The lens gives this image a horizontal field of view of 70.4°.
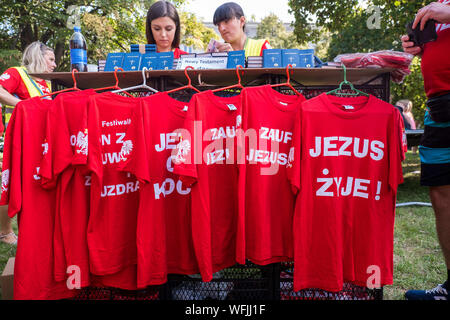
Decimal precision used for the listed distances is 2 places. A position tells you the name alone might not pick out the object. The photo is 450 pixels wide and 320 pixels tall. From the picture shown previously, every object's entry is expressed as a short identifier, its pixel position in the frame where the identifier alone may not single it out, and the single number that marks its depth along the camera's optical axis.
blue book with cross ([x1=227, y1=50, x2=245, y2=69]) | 2.26
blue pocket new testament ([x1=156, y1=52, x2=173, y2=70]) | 2.34
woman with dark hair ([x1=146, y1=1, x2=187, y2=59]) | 2.81
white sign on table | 2.27
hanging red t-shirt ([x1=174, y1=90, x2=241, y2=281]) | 1.94
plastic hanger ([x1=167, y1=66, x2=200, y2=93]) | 2.15
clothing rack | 2.22
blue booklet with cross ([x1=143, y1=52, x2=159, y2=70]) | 2.35
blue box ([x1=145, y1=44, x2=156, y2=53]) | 2.48
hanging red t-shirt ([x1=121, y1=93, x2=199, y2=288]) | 1.97
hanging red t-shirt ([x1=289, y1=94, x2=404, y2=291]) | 1.98
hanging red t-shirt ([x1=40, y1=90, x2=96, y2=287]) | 1.97
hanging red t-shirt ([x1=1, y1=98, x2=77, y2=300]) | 1.96
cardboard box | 2.25
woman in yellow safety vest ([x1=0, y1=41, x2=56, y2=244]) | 3.04
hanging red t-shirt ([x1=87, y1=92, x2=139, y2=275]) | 1.99
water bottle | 2.34
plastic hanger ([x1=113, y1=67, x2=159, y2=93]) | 2.18
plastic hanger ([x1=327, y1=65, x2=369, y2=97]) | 2.32
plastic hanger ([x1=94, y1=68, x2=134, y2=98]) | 2.22
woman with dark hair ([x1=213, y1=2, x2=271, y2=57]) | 3.01
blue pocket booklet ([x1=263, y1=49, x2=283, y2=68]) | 2.24
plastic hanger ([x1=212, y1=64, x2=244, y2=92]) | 2.14
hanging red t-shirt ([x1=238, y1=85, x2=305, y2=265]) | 1.99
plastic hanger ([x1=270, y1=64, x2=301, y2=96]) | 2.13
